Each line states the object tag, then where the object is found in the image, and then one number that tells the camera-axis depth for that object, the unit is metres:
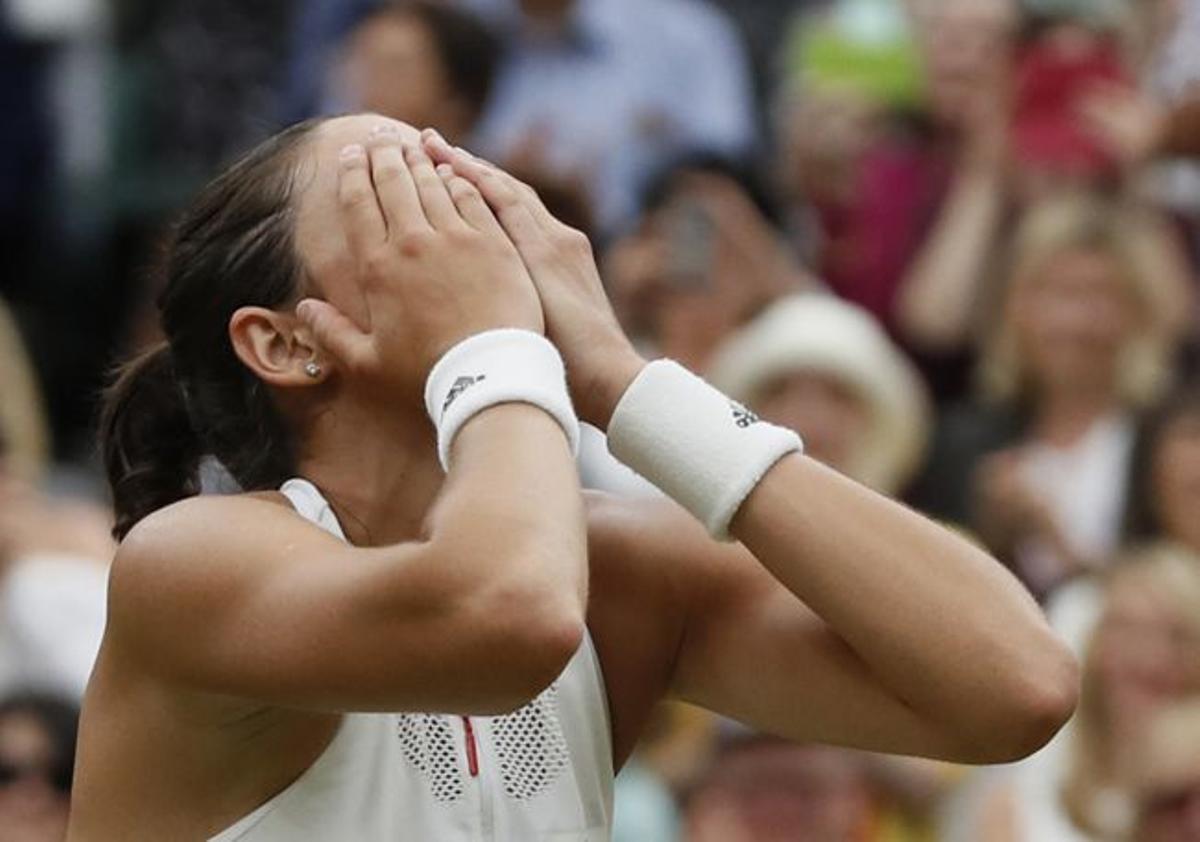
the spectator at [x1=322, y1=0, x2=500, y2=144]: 14.67
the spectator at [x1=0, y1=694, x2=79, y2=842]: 10.73
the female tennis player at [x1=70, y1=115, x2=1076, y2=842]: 5.59
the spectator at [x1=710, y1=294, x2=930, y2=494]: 13.43
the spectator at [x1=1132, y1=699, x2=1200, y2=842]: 10.35
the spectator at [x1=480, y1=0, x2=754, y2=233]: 15.20
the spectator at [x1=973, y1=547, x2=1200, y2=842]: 11.12
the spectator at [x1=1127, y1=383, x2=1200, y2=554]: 12.45
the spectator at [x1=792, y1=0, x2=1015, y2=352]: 15.20
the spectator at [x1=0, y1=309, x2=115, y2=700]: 11.90
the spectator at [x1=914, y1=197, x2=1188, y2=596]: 13.08
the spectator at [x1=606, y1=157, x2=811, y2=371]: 14.35
